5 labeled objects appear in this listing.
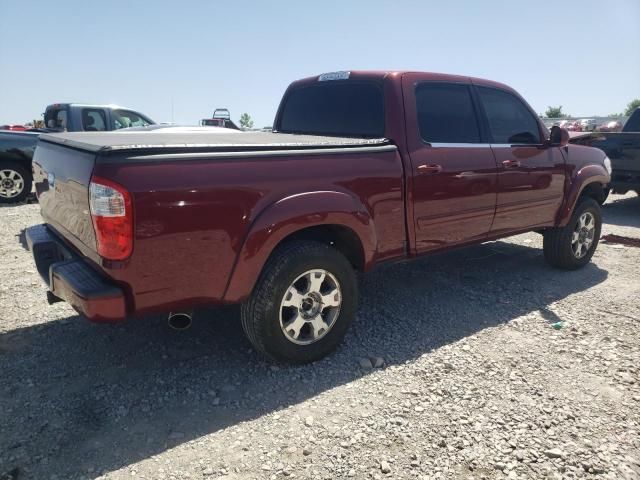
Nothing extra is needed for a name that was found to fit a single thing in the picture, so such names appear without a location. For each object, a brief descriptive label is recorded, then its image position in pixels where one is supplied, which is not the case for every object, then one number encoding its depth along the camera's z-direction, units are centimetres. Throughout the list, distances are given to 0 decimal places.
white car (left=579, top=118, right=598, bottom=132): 2484
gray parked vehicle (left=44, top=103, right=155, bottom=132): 893
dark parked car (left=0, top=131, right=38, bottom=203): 832
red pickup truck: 238
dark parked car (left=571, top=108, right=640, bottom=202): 799
